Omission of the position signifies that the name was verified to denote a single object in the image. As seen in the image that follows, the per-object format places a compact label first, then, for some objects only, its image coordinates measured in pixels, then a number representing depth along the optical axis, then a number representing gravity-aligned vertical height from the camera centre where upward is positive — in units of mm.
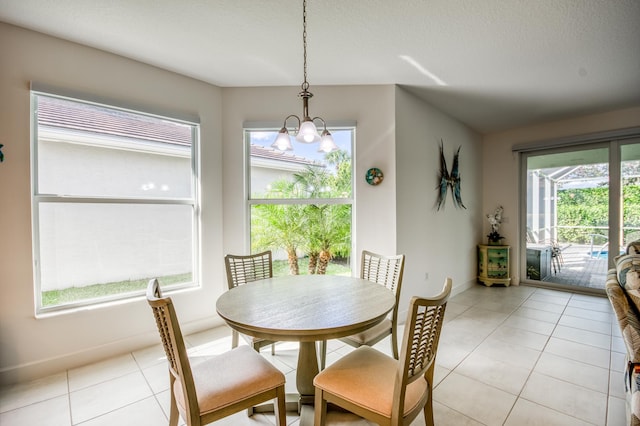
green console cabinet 4680 -975
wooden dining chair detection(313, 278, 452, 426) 1173 -823
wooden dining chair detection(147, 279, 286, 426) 1178 -834
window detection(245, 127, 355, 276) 3256 +67
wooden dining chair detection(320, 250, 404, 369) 1898 -617
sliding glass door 3910 -54
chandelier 1724 +461
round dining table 1300 -546
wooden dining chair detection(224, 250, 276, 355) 2277 -518
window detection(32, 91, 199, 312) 2326 +77
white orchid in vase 4809 -281
